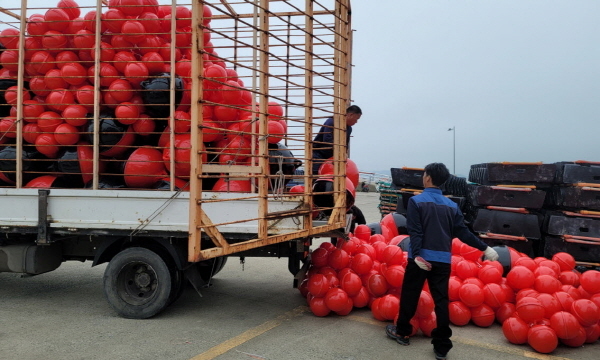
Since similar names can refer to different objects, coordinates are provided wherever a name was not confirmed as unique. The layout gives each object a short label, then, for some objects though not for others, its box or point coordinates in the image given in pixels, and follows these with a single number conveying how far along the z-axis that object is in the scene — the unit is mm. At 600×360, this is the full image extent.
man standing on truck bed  6058
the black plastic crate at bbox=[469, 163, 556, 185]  6957
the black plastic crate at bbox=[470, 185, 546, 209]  6852
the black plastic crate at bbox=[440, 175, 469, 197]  8953
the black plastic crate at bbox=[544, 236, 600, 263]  6410
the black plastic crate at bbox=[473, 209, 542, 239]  6773
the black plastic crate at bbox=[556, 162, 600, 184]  6656
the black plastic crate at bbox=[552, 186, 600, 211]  6578
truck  4965
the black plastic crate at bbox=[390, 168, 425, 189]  9080
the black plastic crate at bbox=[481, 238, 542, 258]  6791
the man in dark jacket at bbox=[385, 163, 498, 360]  4258
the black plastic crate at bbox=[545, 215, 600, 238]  6441
